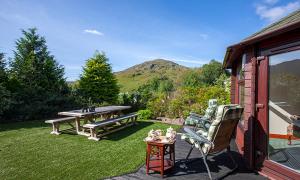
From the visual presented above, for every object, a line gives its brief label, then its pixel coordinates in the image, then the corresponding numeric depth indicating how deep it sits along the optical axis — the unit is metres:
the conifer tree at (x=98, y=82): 10.45
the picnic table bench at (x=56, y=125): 5.13
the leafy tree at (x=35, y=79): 7.92
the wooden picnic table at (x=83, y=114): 4.79
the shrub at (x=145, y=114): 7.50
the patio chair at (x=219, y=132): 2.59
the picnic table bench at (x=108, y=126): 4.52
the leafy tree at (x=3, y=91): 6.93
